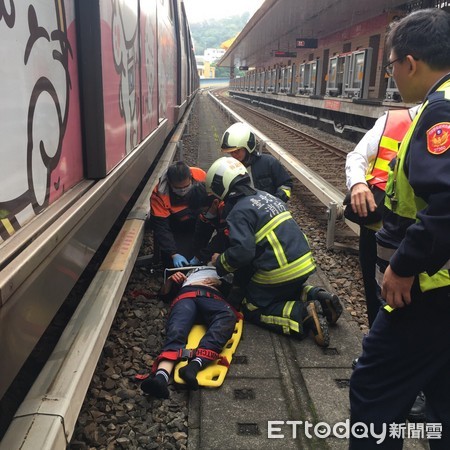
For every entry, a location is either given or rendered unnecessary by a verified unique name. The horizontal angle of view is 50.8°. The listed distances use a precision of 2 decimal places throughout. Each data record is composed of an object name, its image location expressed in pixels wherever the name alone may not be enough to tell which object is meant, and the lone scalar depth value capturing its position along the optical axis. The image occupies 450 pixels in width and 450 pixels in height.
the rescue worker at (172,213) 4.18
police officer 1.45
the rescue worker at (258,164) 4.20
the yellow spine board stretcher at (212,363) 2.70
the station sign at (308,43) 25.88
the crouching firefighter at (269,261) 3.18
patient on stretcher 2.62
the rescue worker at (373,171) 2.54
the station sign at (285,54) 31.90
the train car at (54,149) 1.60
